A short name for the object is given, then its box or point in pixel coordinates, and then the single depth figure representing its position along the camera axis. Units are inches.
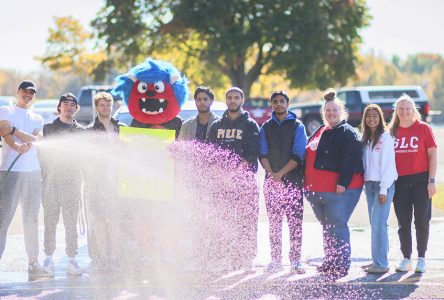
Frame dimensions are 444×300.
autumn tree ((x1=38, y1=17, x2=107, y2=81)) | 1769.2
